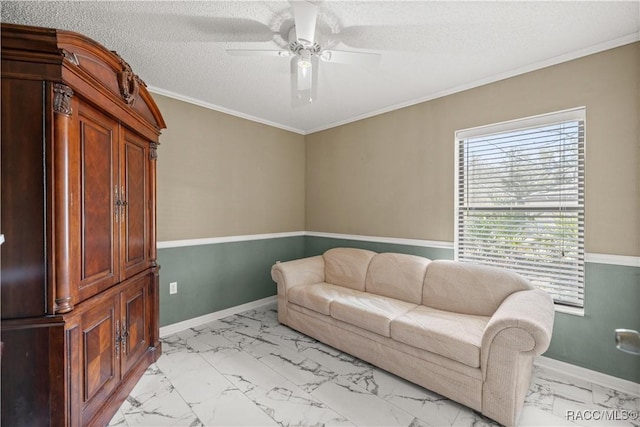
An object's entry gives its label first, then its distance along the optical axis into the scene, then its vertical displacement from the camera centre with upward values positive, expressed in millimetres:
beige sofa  1697 -869
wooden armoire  1306 -95
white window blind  2270 +83
